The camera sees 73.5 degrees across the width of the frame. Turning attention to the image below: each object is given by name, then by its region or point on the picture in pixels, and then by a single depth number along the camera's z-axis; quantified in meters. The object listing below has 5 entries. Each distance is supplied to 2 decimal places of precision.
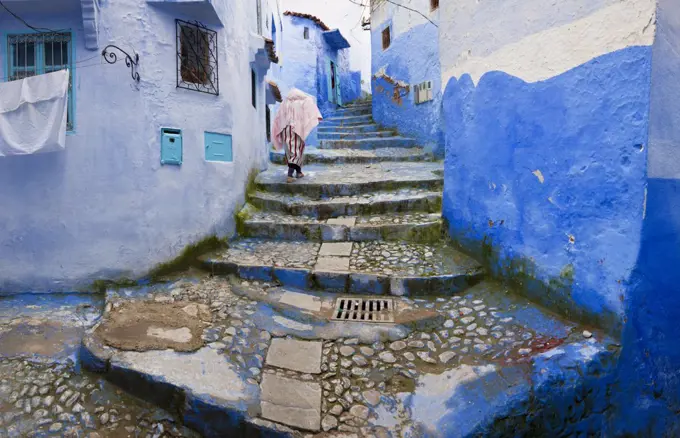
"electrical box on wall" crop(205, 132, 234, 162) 5.41
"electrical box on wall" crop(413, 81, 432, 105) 10.59
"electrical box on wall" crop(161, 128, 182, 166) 4.96
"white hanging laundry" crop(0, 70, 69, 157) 4.41
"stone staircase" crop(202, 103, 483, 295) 4.71
